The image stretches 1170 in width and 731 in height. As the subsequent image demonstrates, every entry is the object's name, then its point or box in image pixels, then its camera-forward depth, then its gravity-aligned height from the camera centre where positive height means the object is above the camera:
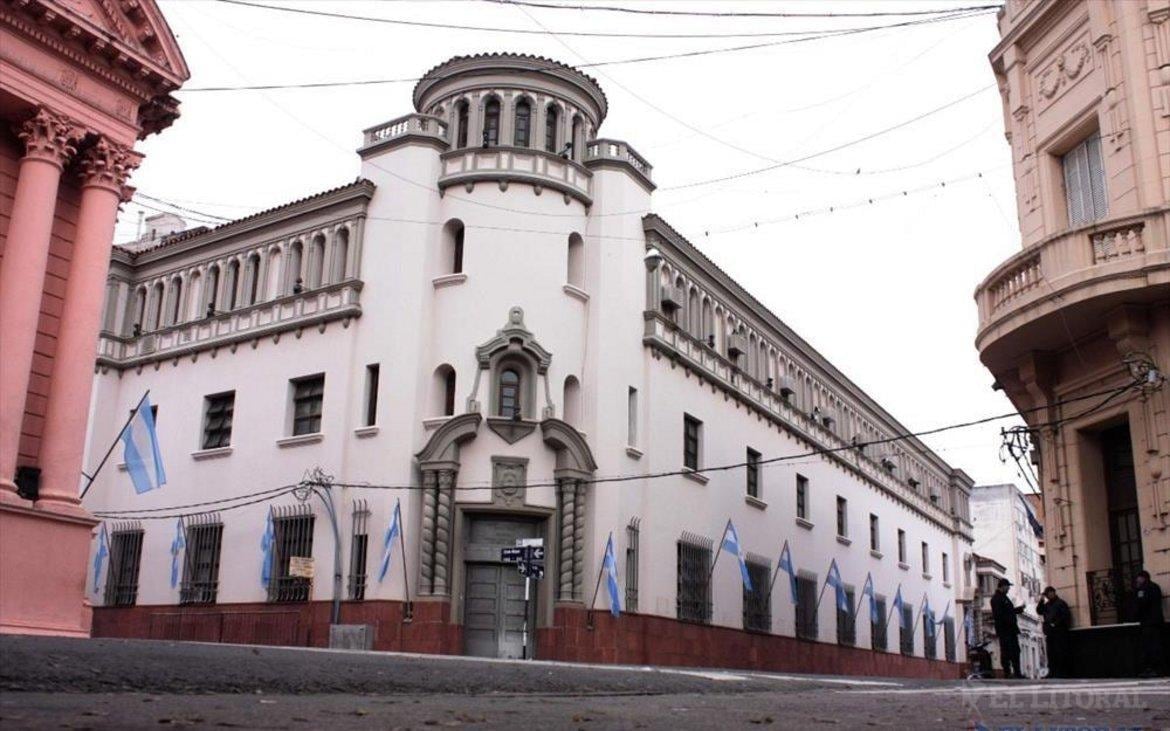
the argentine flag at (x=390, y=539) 25.11 +2.20
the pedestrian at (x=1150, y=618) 15.83 +0.52
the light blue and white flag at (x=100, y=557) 30.84 +2.03
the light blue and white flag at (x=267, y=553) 27.05 +1.97
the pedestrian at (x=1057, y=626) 18.17 +0.44
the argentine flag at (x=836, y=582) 36.59 +2.14
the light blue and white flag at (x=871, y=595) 41.31 +1.97
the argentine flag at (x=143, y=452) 20.06 +3.26
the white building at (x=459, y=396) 25.58 +6.06
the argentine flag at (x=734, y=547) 29.81 +2.61
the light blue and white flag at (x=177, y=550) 29.03 +2.16
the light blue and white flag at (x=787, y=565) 33.91 +2.46
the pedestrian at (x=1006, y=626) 19.36 +0.45
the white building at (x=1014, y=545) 82.94 +7.97
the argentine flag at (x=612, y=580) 25.45 +1.43
